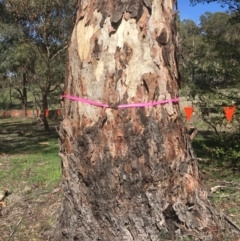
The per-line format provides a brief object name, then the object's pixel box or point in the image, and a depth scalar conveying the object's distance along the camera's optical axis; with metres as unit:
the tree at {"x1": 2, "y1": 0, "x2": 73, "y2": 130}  11.24
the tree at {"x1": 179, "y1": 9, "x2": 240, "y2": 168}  4.50
